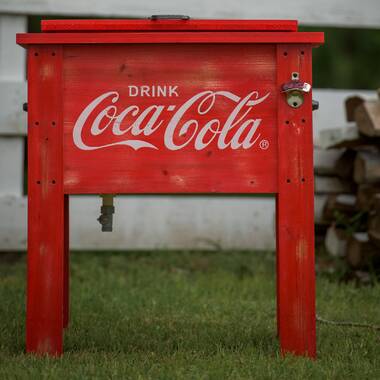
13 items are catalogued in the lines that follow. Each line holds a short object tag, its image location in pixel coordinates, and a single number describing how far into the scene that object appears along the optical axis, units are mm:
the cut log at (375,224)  8016
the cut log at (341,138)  8671
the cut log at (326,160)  9459
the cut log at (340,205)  9084
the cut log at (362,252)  8321
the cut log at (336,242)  9040
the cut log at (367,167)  8499
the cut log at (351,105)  9003
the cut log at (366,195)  8576
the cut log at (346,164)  9256
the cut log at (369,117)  8182
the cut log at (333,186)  9440
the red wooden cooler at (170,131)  5000
